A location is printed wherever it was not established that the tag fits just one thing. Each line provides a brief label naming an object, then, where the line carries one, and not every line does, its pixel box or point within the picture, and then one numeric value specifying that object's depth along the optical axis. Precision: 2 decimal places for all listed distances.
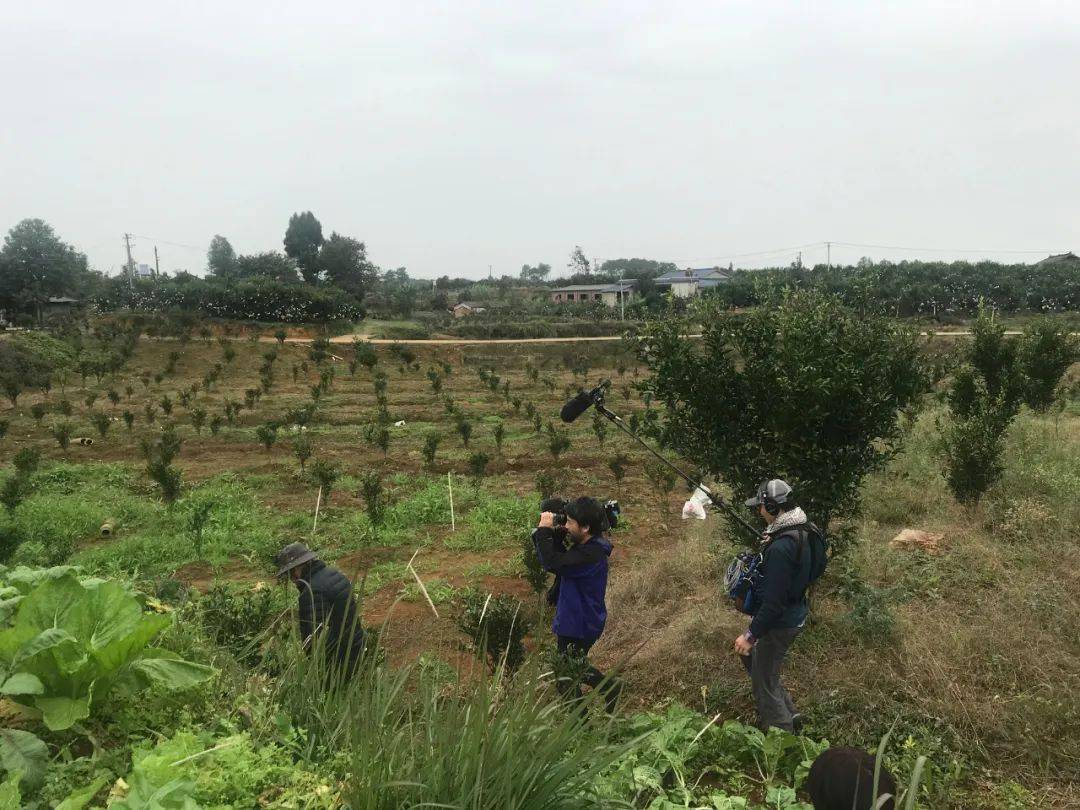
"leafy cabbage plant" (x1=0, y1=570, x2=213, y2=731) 1.63
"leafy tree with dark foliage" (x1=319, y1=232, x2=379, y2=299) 49.62
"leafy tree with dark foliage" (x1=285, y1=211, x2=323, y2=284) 54.81
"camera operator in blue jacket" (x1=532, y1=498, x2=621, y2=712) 3.92
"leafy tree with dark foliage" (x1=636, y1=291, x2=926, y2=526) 4.64
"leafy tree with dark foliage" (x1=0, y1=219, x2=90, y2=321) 35.88
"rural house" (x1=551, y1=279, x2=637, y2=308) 57.56
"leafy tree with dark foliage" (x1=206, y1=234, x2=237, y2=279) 73.25
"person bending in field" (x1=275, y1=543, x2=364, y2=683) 3.66
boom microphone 4.34
